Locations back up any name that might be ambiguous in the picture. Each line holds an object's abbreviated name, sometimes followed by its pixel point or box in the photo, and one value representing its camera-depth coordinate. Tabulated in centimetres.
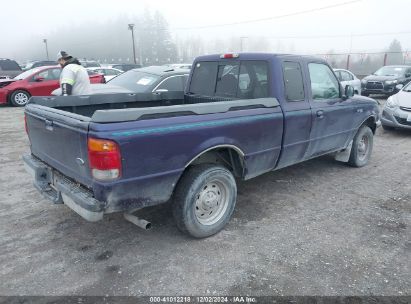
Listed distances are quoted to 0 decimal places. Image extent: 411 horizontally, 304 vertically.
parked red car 1331
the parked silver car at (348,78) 1359
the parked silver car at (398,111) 845
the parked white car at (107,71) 1740
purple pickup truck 292
